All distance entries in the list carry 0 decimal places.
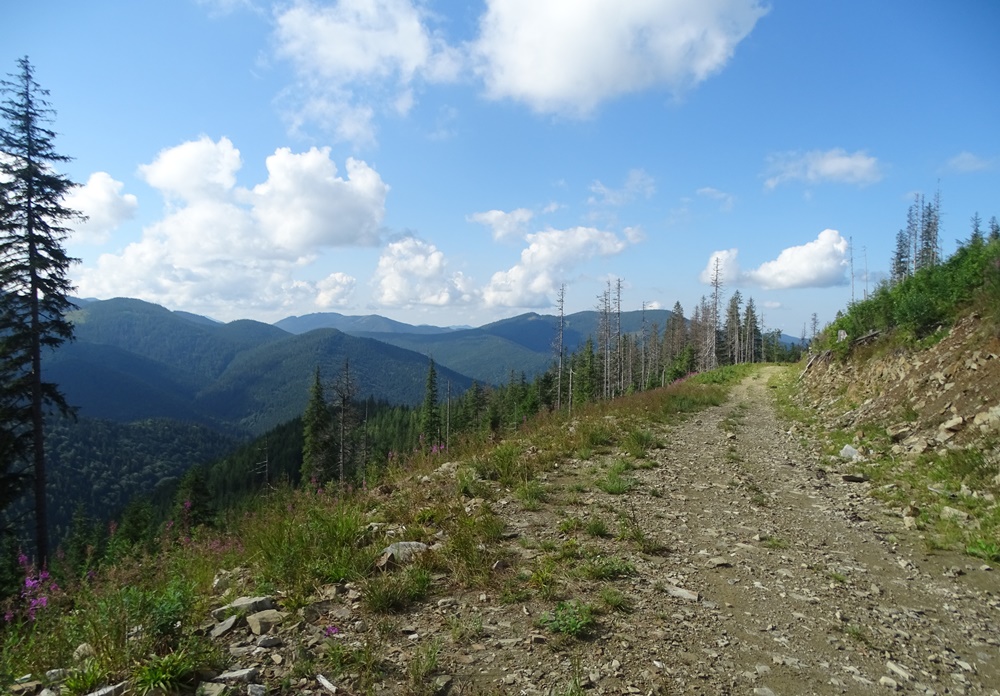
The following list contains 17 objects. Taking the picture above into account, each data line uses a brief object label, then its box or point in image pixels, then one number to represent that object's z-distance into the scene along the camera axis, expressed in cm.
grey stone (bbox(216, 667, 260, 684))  365
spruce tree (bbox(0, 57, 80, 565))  1551
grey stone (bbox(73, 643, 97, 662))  380
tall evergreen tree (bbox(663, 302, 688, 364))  8156
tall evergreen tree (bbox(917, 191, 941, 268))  6738
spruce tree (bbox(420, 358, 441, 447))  7138
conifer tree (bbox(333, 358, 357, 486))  4222
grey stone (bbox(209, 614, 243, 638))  440
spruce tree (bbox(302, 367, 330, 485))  4830
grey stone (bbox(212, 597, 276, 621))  466
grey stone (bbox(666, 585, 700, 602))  504
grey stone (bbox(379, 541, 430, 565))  569
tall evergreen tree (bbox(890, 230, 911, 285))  7189
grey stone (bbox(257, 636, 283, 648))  417
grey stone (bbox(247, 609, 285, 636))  439
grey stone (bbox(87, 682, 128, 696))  335
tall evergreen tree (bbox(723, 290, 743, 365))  7372
